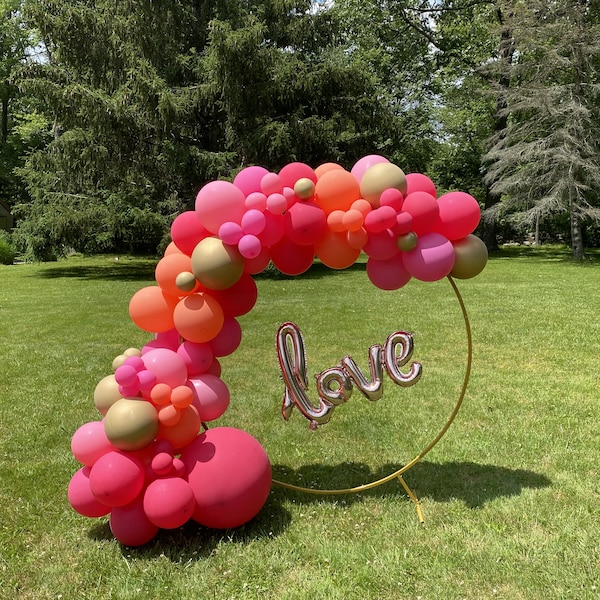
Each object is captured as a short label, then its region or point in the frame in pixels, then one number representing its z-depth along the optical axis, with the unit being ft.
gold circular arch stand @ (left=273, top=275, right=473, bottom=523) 13.17
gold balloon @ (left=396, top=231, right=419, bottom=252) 12.16
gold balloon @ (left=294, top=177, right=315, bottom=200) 12.07
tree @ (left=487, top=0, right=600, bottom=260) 66.08
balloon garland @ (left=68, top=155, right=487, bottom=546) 11.28
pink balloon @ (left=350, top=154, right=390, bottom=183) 13.00
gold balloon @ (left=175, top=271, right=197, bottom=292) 11.80
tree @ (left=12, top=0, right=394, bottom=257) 53.47
